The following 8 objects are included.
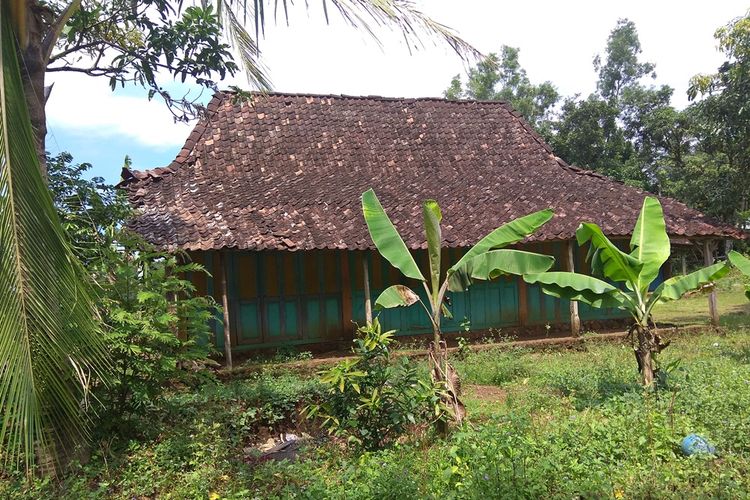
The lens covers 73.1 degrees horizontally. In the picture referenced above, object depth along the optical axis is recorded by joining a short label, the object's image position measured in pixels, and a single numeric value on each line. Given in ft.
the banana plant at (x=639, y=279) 18.74
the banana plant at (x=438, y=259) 17.20
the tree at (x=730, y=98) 33.12
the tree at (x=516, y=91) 91.45
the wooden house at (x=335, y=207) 28.40
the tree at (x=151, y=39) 11.77
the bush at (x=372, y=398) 15.12
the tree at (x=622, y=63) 86.79
